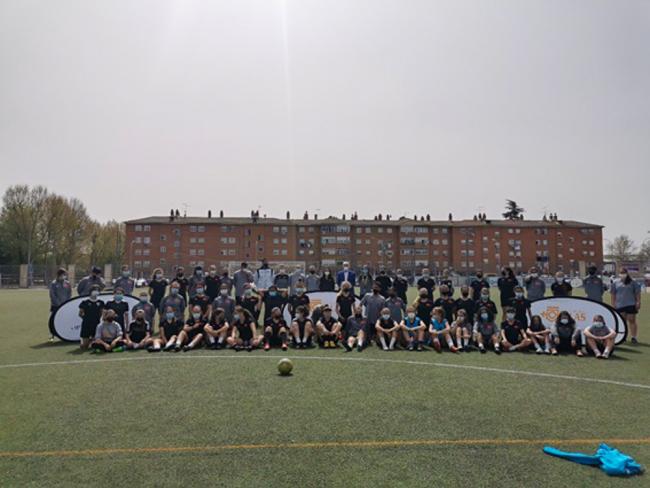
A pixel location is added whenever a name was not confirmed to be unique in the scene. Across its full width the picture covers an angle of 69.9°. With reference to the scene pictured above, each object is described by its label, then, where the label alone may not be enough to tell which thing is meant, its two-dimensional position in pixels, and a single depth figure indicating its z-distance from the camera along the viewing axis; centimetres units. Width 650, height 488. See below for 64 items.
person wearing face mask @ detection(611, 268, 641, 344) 1311
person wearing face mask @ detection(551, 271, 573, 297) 1368
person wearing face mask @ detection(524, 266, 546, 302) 1427
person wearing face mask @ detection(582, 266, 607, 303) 1412
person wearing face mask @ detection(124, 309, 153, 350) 1191
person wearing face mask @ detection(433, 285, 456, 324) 1307
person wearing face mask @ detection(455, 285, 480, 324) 1293
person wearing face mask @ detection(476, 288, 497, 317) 1234
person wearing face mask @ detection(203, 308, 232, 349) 1213
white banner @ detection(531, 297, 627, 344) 1235
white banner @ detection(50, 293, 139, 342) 1325
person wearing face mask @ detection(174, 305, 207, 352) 1177
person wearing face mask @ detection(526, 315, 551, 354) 1150
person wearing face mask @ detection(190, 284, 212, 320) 1299
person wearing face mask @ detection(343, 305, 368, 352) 1220
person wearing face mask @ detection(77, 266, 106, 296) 1424
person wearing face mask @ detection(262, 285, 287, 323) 1390
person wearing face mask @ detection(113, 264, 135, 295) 1511
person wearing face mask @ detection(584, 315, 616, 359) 1116
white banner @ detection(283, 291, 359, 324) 1501
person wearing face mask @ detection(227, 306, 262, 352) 1185
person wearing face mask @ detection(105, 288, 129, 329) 1296
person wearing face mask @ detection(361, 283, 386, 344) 1315
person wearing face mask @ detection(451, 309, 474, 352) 1194
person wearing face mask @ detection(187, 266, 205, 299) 1506
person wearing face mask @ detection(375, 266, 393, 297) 1538
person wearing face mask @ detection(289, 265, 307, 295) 1729
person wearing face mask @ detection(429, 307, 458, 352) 1190
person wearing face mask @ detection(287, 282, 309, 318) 1352
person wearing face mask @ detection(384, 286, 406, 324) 1307
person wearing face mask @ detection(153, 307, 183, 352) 1203
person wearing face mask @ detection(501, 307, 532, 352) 1170
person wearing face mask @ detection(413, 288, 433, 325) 1320
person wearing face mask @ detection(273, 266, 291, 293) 1578
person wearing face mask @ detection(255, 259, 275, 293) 1725
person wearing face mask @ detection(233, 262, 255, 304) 1598
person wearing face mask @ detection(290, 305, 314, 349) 1232
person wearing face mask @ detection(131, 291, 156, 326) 1313
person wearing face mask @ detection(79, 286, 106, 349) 1247
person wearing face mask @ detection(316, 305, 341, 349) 1232
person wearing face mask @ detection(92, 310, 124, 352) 1170
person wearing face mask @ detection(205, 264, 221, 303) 1514
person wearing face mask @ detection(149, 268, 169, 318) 1531
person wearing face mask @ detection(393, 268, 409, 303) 1524
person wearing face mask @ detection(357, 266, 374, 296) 2071
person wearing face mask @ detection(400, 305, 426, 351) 1209
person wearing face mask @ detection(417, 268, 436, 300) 1409
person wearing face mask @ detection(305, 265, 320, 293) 1657
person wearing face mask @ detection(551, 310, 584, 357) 1155
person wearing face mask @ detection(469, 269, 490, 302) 1370
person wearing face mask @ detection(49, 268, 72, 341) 1413
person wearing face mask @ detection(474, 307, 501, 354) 1206
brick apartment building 9225
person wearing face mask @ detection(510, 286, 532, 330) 1248
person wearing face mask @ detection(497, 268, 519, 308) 1410
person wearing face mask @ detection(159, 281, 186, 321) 1290
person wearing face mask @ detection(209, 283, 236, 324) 1346
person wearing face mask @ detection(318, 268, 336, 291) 1580
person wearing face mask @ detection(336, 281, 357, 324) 1348
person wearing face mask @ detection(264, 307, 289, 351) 1216
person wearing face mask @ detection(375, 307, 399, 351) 1206
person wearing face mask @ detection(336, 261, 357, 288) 1548
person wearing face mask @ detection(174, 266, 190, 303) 1524
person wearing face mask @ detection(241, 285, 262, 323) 1344
